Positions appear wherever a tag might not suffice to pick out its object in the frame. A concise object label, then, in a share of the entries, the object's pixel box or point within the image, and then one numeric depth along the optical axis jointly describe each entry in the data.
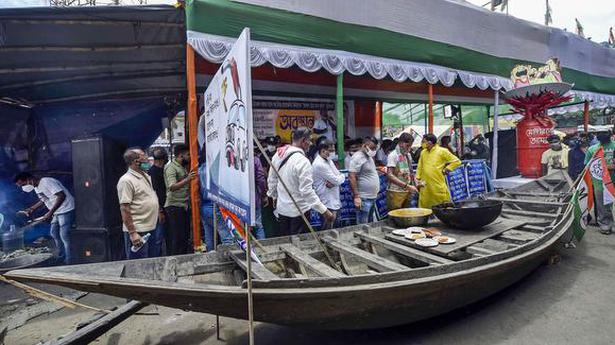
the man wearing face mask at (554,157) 6.44
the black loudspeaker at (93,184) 4.39
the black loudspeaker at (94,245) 4.36
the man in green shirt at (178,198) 4.41
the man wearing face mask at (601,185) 5.71
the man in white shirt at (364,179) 4.64
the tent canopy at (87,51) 3.96
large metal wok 3.56
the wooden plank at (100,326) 2.10
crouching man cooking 4.73
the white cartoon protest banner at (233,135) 1.96
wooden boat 2.08
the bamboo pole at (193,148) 4.09
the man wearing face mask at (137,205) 3.41
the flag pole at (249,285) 1.88
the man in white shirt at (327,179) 4.09
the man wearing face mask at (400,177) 4.97
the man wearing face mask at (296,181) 3.52
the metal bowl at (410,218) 3.88
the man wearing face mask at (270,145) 6.03
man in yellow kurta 4.74
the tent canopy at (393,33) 4.34
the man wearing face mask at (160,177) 4.70
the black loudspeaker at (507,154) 8.76
